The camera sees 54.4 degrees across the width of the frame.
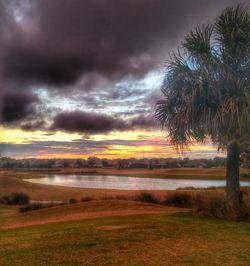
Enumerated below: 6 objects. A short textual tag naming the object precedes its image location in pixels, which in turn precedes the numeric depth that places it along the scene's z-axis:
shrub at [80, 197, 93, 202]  16.79
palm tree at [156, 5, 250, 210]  9.88
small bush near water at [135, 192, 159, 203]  15.34
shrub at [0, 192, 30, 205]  19.10
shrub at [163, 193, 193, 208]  13.97
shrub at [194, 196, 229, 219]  9.78
